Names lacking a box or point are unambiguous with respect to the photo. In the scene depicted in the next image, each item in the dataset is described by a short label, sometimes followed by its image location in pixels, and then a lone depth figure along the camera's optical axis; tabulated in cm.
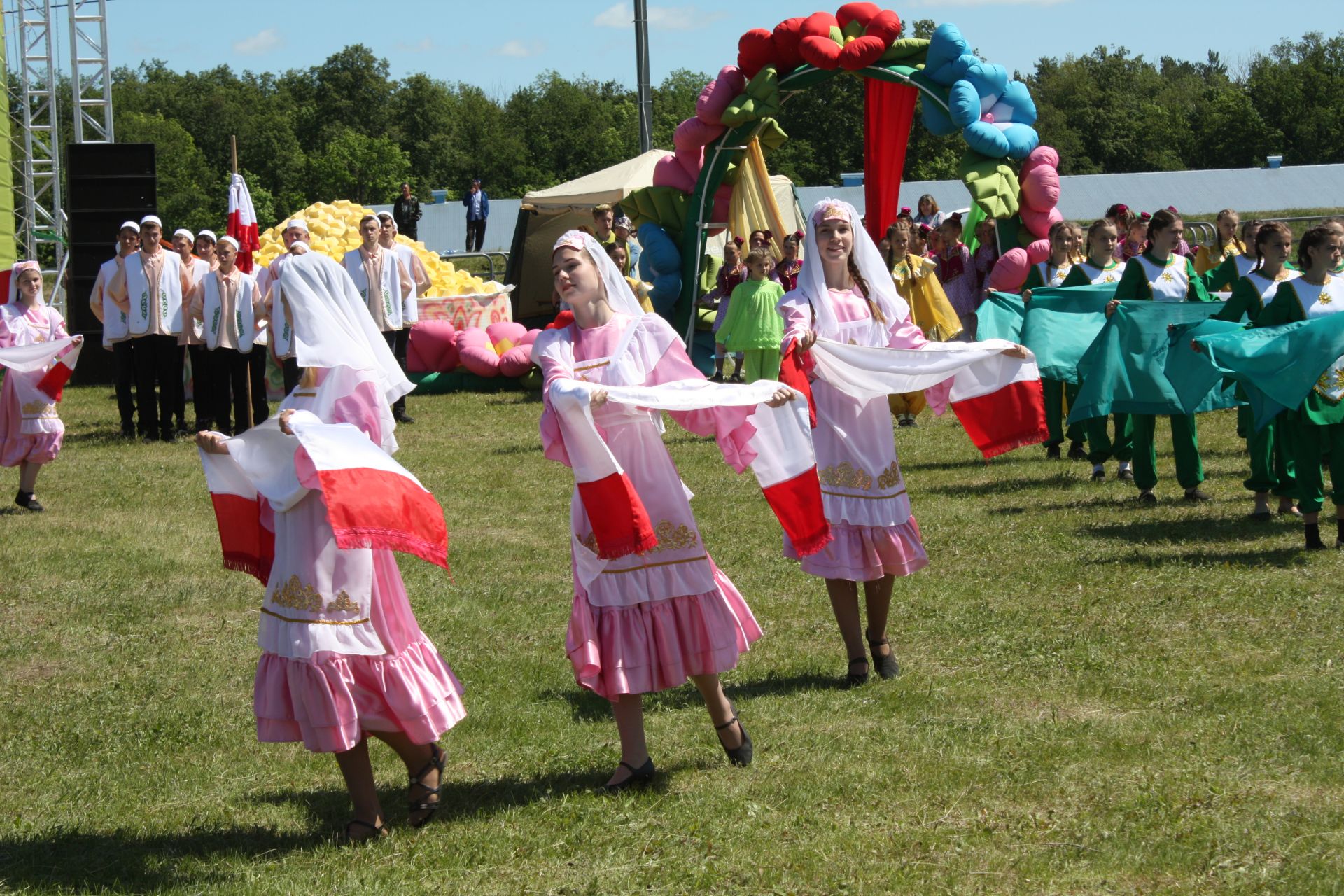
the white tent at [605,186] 2352
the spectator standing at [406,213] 3039
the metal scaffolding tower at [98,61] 2492
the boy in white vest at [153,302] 1462
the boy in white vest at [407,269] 1622
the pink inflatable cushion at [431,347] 1861
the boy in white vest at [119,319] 1466
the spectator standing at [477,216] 3319
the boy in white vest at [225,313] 1468
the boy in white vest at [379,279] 1584
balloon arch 1603
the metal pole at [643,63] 2592
